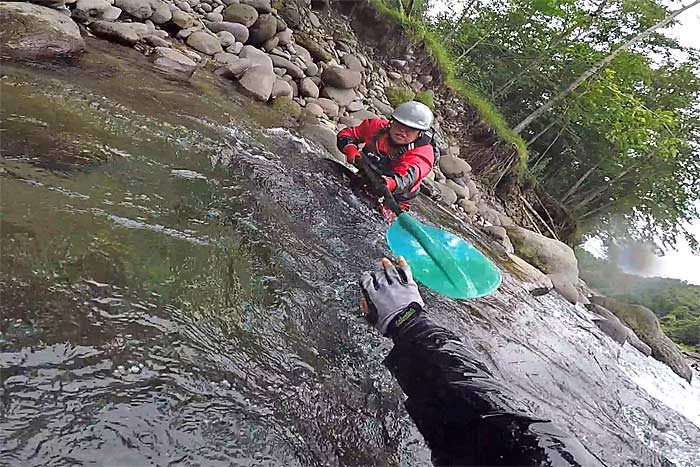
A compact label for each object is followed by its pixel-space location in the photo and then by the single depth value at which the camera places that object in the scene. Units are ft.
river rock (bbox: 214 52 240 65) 17.19
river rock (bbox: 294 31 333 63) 21.84
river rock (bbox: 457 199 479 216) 22.66
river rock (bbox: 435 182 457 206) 21.28
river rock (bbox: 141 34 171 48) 15.70
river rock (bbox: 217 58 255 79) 16.57
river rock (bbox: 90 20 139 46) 14.75
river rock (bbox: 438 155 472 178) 25.29
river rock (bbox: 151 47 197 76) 14.89
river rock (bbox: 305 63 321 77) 20.29
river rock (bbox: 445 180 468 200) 23.16
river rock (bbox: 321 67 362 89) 20.84
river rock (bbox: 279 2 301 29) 22.31
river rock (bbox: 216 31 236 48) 18.11
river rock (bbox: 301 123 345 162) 16.25
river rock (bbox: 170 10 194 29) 17.21
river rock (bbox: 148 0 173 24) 16.77
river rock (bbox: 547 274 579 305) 20.21
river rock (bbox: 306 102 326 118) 18.39
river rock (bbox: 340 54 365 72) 23.55
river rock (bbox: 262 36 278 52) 19.69
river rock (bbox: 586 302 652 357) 19.45
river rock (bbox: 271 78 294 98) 17.33
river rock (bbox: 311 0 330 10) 24.98
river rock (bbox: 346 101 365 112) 20.96
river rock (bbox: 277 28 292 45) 20.39
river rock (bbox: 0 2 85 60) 11.60
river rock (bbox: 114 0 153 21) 16.03
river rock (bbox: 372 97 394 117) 22.75
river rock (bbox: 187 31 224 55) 17.24
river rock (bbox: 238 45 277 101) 16.42
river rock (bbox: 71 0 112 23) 14.58
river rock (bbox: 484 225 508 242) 21.39
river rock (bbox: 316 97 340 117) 19.54
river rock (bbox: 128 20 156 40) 15.53
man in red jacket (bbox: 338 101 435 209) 13.58
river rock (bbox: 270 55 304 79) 18.98
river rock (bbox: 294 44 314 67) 20.61
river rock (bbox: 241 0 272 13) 19.99
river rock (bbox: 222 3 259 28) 19.02
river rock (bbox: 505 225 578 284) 22.43
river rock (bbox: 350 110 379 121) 20.82
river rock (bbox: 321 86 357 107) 20.70
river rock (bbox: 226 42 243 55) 18.04
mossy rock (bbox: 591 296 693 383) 22.09
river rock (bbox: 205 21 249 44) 18.45
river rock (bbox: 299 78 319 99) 19.25
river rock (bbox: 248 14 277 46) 19.43
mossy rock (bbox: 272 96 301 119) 17.01
